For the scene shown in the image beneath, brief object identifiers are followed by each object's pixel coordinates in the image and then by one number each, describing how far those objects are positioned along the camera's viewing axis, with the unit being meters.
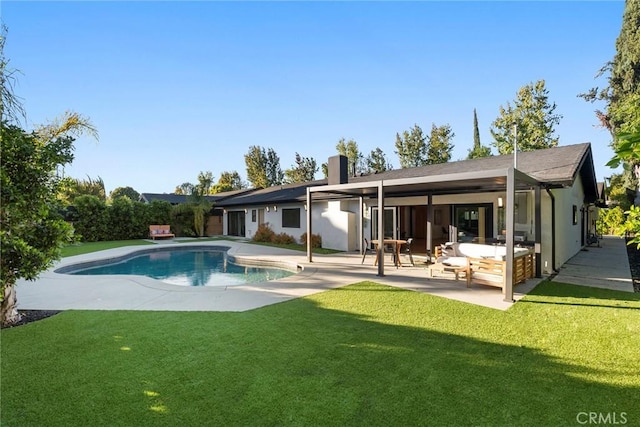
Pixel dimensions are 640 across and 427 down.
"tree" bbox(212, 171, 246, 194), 52.88
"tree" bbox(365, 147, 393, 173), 45.31
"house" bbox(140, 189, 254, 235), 26.60
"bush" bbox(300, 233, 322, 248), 16.92
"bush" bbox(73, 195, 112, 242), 20.28
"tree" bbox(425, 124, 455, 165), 38.53
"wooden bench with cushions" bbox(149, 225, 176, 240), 22.36
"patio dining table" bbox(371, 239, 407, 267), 10.96
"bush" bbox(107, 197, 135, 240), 21.72
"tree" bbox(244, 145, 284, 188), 48.47
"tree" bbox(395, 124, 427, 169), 40.22
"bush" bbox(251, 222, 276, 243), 20.66
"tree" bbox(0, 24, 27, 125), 5.43
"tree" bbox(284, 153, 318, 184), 46.81
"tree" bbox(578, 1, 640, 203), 18.75
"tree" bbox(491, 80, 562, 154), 30.45
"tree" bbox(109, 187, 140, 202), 57.05
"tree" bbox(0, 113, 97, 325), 4.95
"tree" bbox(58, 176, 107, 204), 37.03
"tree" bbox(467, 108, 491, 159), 37.09
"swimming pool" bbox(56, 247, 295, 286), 10.97
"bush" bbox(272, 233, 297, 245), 19.27
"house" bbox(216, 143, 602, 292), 9.62
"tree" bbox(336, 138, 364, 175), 42.41
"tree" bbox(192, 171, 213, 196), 25.59
